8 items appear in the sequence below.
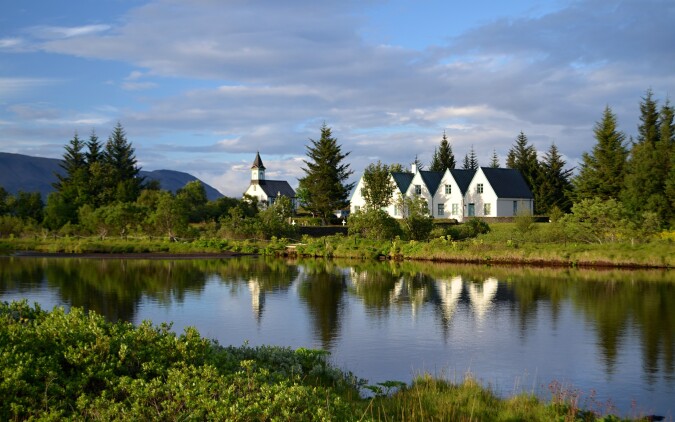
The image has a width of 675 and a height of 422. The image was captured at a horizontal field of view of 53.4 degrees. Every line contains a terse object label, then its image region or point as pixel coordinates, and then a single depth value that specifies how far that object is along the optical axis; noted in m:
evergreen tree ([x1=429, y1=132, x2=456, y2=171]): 96.69
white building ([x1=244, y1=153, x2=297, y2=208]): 123.31
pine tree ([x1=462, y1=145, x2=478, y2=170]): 110.12
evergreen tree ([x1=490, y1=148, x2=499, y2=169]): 105.72
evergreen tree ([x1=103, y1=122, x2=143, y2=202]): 78.32
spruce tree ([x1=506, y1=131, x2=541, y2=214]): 77.75
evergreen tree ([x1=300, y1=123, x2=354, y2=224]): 81.12
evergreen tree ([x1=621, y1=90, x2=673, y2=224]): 53.72
